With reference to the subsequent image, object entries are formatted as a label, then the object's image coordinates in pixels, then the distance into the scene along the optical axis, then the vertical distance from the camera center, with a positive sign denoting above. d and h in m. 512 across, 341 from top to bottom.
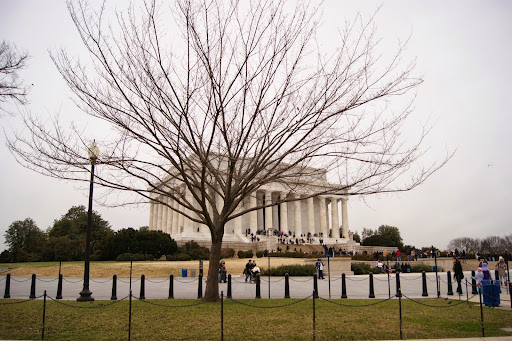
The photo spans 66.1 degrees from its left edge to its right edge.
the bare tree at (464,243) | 128.12 -3.76
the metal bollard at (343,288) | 16.30 -2.31
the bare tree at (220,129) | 12.38 +3.41
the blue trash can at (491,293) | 14.05 -2.18
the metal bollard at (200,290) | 16.20 -2.36
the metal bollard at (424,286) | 17.16 -2.35
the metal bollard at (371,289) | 16.38 -2.35
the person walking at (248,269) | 25.30 -2.32
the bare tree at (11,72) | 15.40 +6.29
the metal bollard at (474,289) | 16.82 -2.44
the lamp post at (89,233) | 13.58 -0.01
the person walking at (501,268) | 20.31 -1.86
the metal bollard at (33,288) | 16.19 -2.28
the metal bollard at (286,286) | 15.95 -2.17
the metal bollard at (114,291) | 15.56 -2.31
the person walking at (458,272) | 17.58 -1.94
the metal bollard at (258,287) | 15.98 -2.23
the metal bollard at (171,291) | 15.98 -2.36
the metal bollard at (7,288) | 16.59 -2.35
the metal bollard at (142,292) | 15.49 -2.31
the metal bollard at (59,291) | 16.06 -2.39
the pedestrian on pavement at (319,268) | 27.25 -2.48
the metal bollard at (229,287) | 15.76 -2.17
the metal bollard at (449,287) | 17.83 -2.52
